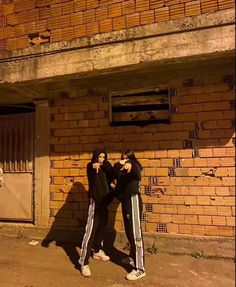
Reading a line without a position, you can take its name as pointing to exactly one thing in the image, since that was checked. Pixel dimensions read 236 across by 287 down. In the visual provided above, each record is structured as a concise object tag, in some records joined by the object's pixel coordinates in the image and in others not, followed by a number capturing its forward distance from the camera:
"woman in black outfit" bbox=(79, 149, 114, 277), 3.01
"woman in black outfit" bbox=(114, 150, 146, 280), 2.85
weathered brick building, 3.03
